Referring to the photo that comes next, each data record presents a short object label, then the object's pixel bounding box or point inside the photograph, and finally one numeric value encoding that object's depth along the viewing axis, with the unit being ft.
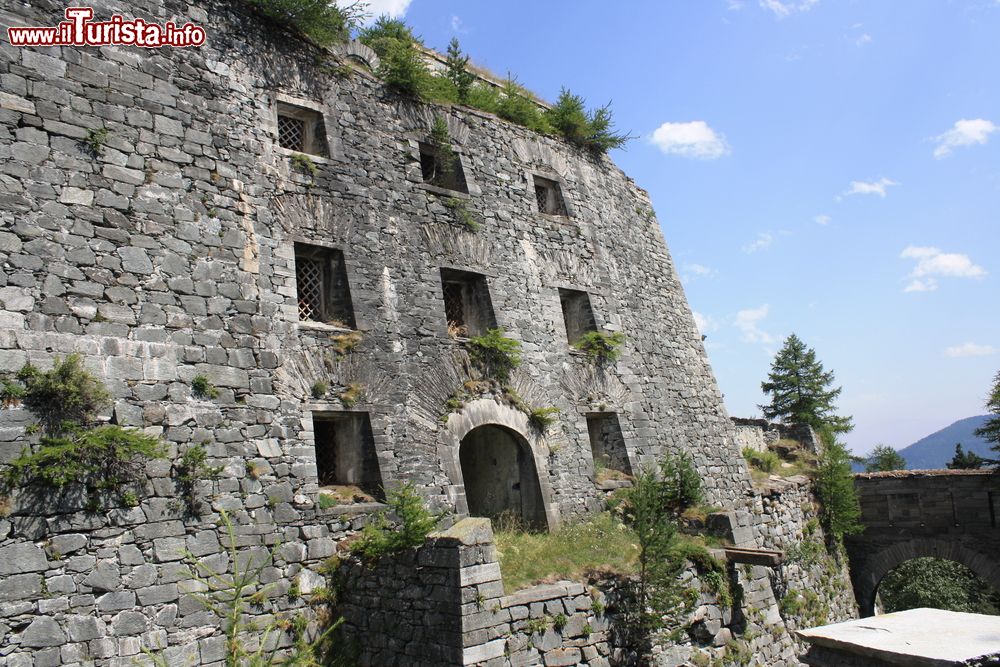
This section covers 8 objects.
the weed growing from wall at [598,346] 47.39
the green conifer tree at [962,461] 73.00
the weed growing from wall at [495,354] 40.25
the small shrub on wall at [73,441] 23.90
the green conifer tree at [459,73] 49.67
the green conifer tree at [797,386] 105.40
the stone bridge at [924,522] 58.34
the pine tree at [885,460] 123.65
